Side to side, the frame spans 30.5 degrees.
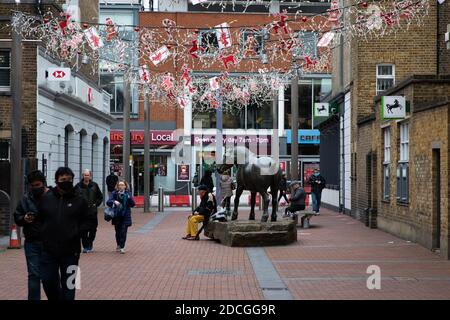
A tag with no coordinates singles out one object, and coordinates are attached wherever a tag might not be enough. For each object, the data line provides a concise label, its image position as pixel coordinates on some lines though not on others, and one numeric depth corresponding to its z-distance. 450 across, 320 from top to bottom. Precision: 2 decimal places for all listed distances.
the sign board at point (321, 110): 34.44
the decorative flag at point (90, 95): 36.97
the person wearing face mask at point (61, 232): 8.81
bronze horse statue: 20.17
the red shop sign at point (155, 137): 54.38
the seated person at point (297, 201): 25.34
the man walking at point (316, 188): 30.56
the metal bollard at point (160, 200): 36.19
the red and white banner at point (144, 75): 27.40
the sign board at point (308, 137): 54.72
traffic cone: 18.50
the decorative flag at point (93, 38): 19.69
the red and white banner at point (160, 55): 19.80
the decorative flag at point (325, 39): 19.58
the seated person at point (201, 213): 21.16
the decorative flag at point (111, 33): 19.05
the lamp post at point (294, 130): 29.34
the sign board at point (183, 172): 52.69
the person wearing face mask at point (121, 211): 17.56
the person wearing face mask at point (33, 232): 9.61
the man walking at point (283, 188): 30.73
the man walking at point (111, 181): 33.88
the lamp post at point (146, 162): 35.53
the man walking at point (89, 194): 17.50
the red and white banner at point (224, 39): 19.86
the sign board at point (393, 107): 20.23
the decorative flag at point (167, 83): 28.64
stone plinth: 19.05
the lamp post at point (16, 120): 19.08
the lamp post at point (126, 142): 34.84
